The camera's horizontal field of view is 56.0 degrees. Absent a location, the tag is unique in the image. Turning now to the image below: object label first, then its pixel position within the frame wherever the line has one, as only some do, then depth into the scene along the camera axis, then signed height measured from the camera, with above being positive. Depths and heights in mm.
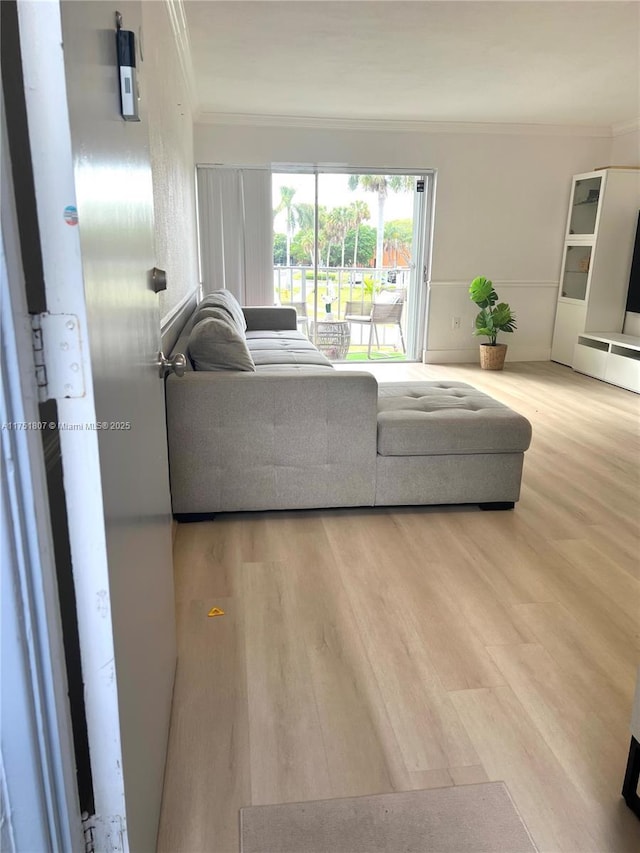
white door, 642 -166
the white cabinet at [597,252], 5441 +102
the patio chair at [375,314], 6789 -613
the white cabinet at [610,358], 5023 -807
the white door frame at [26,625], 625 -414
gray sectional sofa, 2455 -758
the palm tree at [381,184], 6691 +815
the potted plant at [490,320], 5789 -547
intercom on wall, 898 +270
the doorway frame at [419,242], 5766 +170
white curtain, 5645 +228
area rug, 1173 -1101
